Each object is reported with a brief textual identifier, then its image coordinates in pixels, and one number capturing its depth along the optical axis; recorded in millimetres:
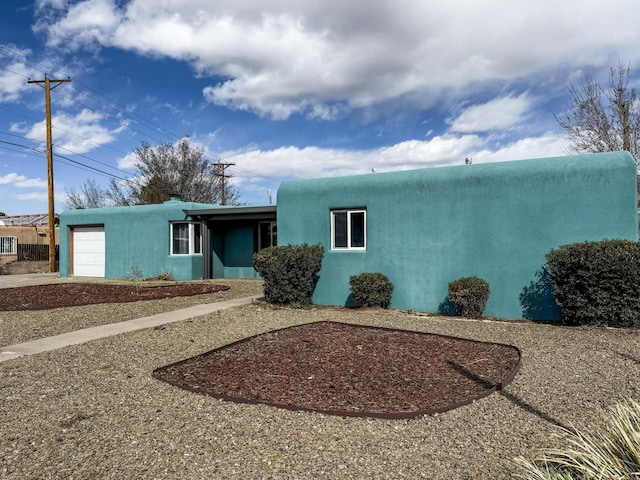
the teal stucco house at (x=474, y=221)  8703
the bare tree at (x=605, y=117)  17594
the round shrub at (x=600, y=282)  7648
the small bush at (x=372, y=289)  10227
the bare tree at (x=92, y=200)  40750
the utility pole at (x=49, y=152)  23031
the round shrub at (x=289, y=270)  10773
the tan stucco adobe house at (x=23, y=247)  25344
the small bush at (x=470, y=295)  9250
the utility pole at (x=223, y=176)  38344
